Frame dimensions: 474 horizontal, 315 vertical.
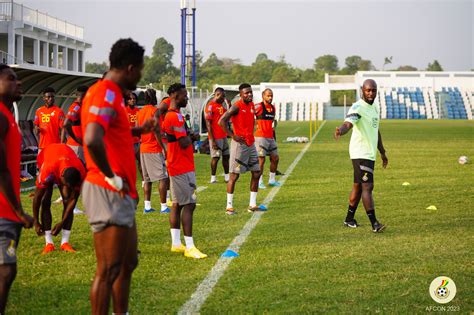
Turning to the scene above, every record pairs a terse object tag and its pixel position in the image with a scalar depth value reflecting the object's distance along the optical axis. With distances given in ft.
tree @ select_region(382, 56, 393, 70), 420.77
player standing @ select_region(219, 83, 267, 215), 39.50
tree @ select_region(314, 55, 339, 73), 572.51
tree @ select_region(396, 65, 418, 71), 532.36
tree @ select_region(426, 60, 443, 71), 517.72
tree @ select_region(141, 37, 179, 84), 360.28
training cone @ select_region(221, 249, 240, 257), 27.73
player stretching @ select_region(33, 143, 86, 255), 28.76
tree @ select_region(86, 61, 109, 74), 427.33
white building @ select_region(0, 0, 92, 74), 138.00
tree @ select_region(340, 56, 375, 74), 530.27
